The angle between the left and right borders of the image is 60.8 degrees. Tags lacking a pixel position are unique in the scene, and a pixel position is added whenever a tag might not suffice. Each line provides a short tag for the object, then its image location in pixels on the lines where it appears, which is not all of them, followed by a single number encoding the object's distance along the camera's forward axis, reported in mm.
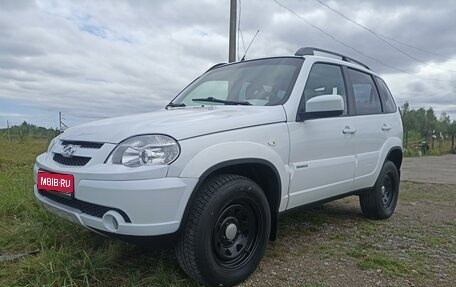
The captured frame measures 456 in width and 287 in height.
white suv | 2314
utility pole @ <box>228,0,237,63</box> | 9961
